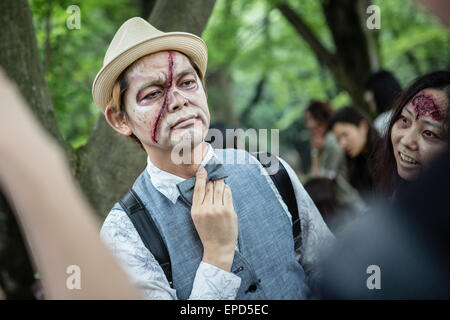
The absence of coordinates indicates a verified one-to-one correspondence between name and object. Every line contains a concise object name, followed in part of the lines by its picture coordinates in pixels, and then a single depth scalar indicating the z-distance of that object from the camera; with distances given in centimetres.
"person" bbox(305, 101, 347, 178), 406
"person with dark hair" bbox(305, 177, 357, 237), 307
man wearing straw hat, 146
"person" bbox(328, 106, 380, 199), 346
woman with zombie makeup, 160
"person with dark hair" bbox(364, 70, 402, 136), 371
